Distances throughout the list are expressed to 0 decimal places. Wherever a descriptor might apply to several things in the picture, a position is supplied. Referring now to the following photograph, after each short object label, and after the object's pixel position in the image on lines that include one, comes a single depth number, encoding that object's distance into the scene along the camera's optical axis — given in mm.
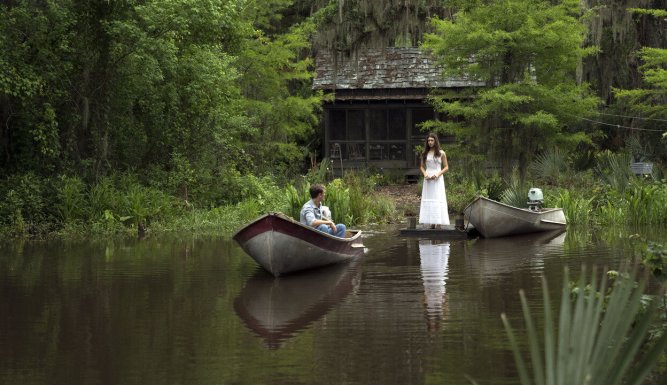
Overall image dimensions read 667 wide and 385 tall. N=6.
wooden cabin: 42344
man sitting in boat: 16922
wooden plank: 22938
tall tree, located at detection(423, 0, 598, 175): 29516
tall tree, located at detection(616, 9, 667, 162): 28859
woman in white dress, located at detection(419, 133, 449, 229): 22703
